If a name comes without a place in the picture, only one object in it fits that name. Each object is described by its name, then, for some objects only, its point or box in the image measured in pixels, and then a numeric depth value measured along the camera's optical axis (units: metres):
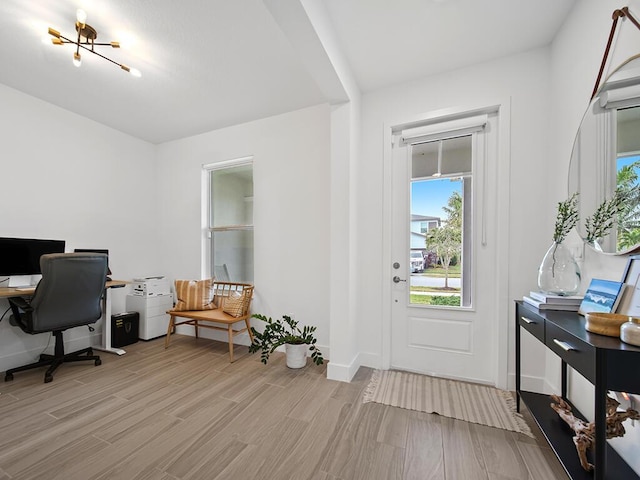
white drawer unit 3.37
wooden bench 2.82
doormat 1.77
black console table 0.92
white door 2.23
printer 3.42
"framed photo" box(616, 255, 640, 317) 1.17
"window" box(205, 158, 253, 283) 3.43
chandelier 1.82
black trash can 3.13
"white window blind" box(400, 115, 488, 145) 2.24
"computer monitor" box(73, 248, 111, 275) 3.10
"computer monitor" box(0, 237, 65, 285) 2.48
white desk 2.94
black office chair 2.26
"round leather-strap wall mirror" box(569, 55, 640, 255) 1.25
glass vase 1.55
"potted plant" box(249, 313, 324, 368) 2.56
